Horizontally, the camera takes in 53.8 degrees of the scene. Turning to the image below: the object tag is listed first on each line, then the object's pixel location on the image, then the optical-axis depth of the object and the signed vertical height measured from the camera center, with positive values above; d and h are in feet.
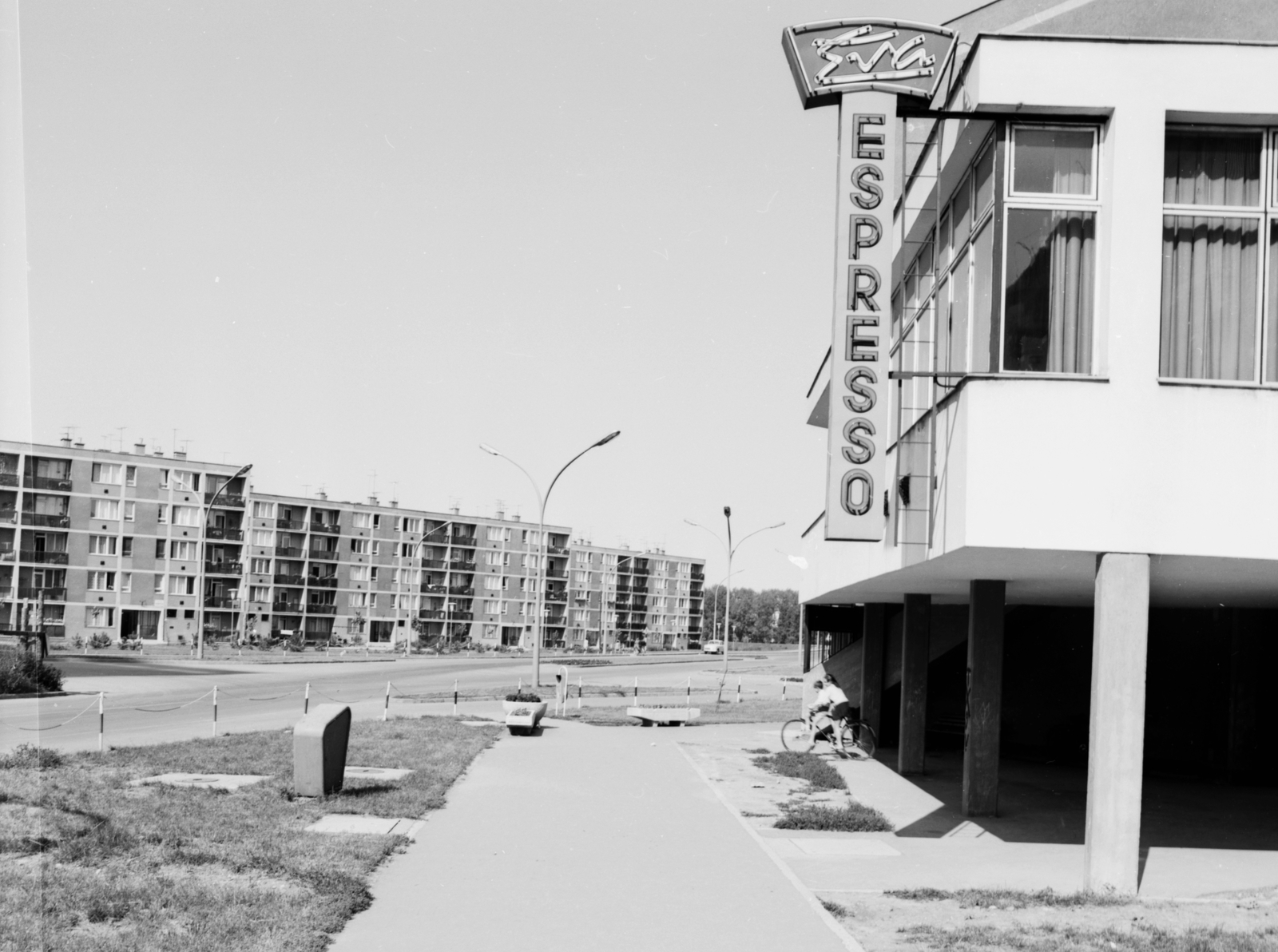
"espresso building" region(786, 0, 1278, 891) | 35.63 +7.94
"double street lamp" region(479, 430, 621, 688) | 119.75 +2.55
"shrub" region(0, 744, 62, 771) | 49.34 -8.83
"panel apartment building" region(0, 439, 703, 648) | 282.56 -2.22
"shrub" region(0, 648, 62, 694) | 98.92 -10.65
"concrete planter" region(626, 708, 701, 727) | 93.40 -10.65
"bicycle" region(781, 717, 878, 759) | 74.13 -9.41
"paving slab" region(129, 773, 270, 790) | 48.11 -9.06
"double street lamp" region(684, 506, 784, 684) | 156.01 +3.04
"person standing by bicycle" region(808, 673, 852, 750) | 74.13 -7.67
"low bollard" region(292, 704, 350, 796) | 44.80 -7.12
